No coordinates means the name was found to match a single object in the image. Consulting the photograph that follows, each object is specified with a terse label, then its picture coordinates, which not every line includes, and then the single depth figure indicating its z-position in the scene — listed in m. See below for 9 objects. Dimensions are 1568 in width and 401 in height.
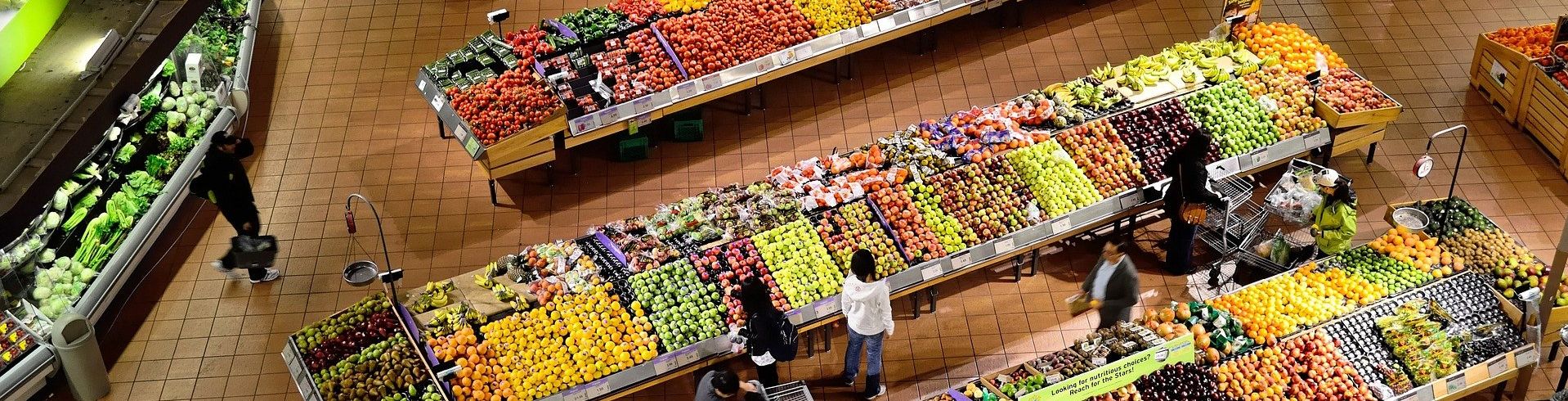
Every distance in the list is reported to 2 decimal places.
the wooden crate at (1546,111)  10.57
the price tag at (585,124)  10.04
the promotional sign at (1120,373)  7.36
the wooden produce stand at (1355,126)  10.09
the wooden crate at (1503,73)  11.03
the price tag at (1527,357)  8.23
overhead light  9.39
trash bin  8.30
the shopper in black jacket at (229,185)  9.24
